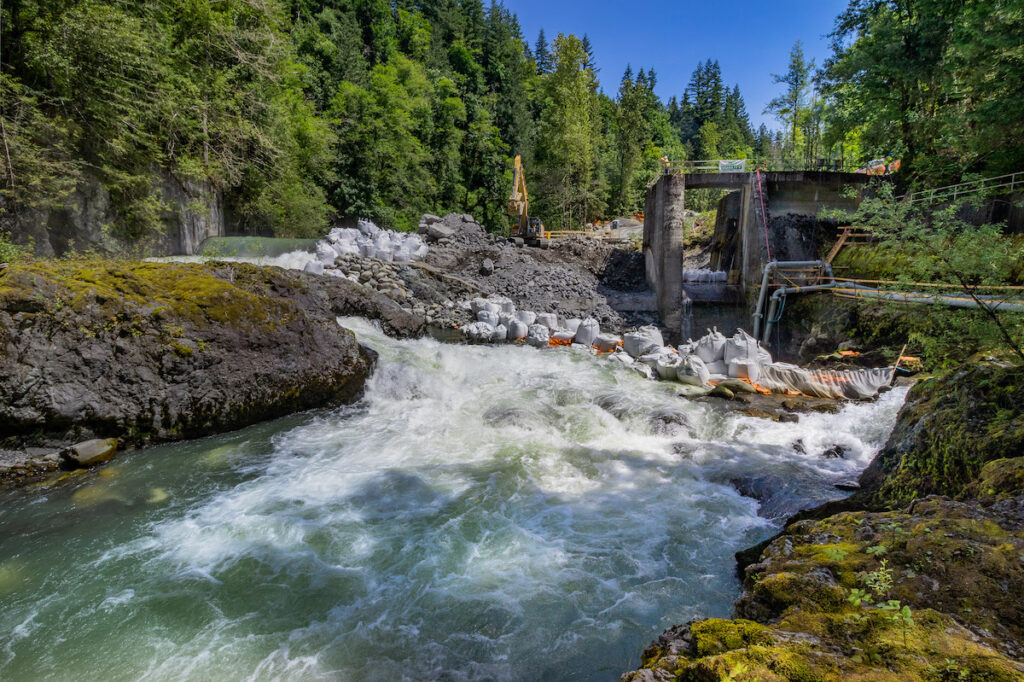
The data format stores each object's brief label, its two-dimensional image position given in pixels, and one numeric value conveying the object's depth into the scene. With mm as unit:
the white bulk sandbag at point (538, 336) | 13258
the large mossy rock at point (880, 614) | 1649
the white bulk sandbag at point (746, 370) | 9809
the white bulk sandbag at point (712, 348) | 10578
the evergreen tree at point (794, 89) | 32188
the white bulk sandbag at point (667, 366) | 10242
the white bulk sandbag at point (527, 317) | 14438
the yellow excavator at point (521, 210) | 25164
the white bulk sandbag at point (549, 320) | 14367
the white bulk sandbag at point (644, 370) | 10445
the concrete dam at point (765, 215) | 15766
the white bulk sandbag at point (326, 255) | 15856
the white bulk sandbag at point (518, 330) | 13938
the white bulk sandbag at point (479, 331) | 13695
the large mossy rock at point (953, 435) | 3635
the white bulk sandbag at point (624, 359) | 11371
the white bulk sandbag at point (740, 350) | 10141
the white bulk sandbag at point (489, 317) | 14469
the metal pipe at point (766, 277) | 13000
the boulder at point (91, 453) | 5562
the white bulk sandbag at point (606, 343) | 12742
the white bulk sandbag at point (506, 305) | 15523
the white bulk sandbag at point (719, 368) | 10305
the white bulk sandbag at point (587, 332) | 13398
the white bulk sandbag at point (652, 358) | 10695
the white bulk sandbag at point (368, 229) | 18938
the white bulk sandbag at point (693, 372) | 9750
